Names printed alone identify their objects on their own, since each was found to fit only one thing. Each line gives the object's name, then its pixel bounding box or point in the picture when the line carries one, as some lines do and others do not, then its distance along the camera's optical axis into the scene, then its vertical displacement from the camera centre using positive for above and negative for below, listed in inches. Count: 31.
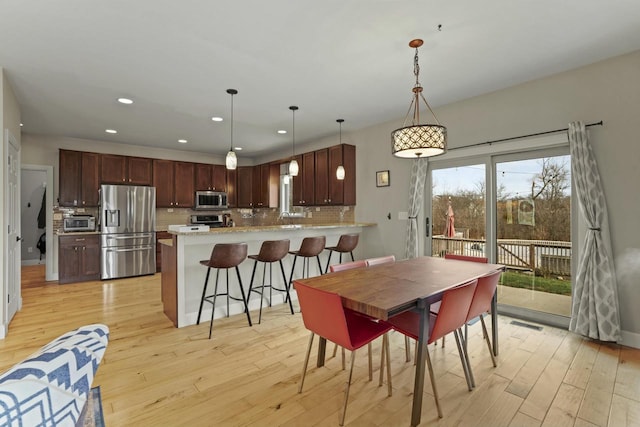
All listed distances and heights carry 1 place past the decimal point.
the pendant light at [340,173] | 177.8 +23.9
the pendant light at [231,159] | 138.5 +26.0
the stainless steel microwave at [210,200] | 265.3 +12.7
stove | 262.7 -5.2
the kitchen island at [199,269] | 130.2 -25.7
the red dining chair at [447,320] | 71.6 -27.9
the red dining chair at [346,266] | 98.4 -18.1
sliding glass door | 129.4 -4.8
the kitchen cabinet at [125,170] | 224.5 +34.7
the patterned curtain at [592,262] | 109.8 -19.0
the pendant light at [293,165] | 160.7 +26.9
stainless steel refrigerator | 211.9 -11.4
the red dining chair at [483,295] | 83.5 -24.0
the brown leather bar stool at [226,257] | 123.6 -17.9
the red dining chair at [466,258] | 118.5 -18.8
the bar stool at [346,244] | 167.6 -17.2
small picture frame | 186.9 +21.6
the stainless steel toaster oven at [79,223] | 206.6 -5.5
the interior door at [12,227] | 126.9 -5.3
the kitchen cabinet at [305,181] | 221.3 +24.6
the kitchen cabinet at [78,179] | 210.5 +26.2
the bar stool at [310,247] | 152.0 -17.2
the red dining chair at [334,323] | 68.5 -27.4
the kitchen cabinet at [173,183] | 246.5 +26.7
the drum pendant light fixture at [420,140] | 86.0 +21.1
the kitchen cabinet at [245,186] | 290.7 +27.0
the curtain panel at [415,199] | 167.0 +7.6
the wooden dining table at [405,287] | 67.8 -19.5
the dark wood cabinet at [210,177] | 267.7 +34.0
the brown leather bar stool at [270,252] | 136.3 -17.9
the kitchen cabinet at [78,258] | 201.8 -29.5
